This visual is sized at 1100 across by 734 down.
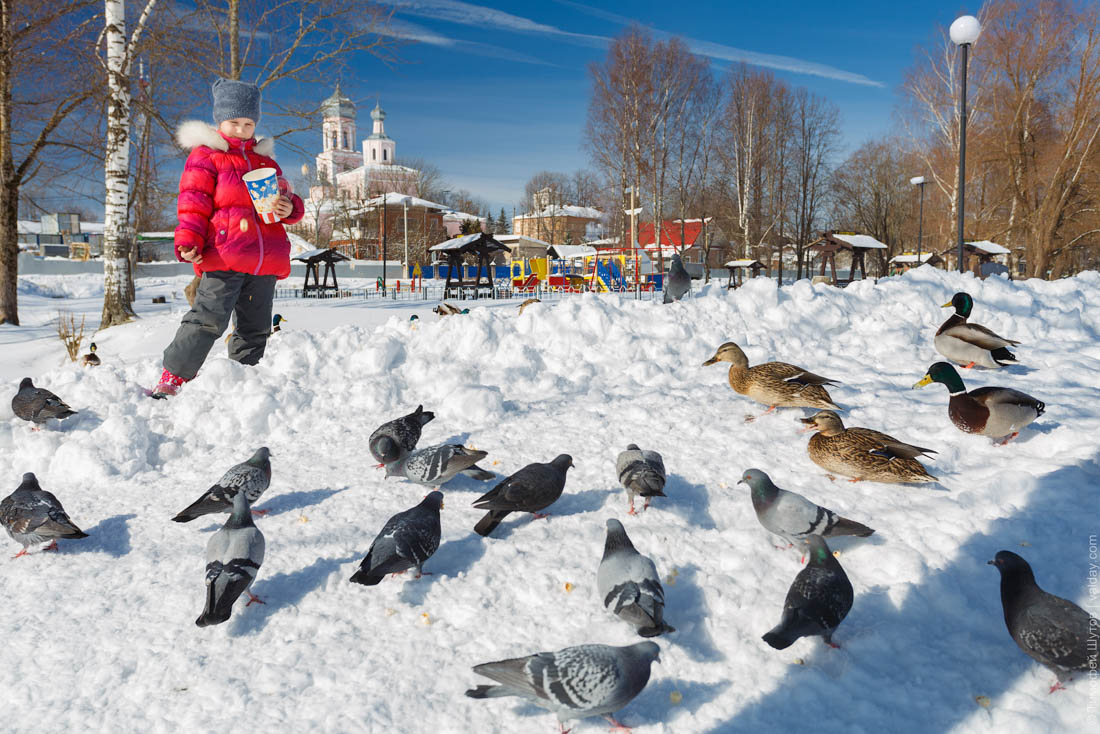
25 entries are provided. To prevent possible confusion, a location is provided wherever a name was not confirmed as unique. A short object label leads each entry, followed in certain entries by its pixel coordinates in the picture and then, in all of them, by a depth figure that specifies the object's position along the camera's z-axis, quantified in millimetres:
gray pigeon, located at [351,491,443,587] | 2609
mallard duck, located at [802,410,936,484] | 3449
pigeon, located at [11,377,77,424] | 4129
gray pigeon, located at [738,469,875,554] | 2857
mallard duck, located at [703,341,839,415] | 4574
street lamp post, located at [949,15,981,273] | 11562
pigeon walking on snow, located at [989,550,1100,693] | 2127
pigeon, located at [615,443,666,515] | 3205
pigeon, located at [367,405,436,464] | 3746
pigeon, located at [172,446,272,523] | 3191
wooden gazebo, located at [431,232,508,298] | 20562
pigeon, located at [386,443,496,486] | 3533
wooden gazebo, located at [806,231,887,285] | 23016
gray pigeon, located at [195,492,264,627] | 2408
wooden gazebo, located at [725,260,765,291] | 26141
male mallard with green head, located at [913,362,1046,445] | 3980
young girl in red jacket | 4445
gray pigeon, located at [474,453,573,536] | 3127
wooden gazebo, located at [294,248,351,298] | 23609
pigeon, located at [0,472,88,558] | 2941
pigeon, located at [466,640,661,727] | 1943
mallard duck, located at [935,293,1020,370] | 6188
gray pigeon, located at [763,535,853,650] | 2277
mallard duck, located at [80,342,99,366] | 6267
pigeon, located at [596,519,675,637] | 2330
